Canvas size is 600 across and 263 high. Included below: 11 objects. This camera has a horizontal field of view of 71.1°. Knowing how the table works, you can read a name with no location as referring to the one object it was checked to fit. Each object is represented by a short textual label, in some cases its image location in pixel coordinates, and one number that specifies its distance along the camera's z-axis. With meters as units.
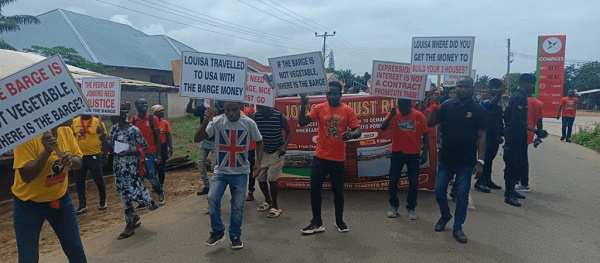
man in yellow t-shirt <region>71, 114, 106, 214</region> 6.38
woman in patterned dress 5.27
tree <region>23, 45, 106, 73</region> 22.49
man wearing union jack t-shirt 4.63
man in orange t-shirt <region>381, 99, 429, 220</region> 5.56
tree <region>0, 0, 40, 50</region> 28.75
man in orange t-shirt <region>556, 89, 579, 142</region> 13.80
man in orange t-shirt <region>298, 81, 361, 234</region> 4.94
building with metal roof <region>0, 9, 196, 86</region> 30.95
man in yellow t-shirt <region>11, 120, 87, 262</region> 3.13
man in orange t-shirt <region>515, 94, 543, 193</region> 6.87
